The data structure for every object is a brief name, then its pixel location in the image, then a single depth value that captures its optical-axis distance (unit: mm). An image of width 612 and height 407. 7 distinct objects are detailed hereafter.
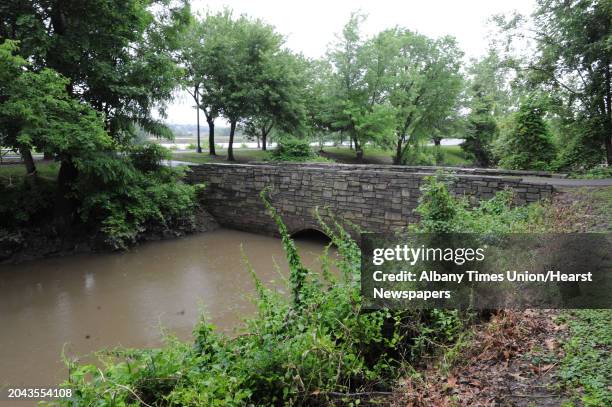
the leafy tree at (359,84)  18625
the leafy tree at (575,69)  9914
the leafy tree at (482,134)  26031
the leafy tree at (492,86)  11781
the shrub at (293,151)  18609
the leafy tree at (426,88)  20391
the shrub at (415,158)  22891
